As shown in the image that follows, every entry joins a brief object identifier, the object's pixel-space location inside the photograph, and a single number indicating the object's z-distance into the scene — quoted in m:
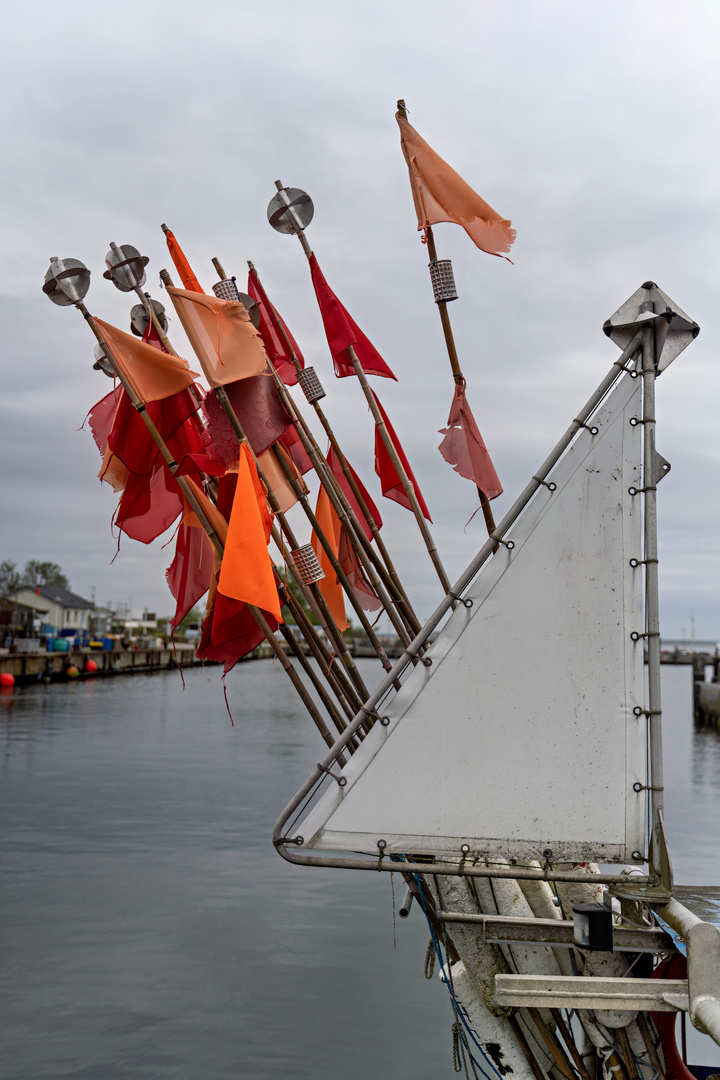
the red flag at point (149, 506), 7.55
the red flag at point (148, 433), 6.93
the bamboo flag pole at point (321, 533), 7.00
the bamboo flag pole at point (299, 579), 6.20
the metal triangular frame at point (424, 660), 4.98
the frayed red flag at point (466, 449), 7.02
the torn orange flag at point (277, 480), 7.46
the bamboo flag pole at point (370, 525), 7.05
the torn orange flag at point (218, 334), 6.21
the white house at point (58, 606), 96.15
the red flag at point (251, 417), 6.40
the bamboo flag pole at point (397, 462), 7.32
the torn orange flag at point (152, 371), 6.49
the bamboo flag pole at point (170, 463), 6.30
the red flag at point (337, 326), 7.69
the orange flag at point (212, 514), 6.88
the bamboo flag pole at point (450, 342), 6.57
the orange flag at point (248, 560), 5.74
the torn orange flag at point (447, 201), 6.69
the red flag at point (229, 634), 6.43
